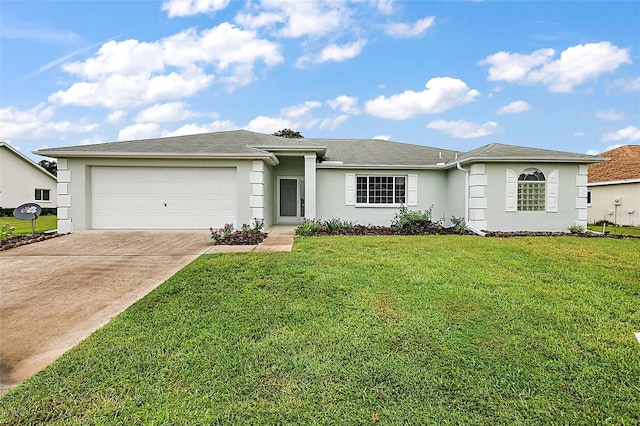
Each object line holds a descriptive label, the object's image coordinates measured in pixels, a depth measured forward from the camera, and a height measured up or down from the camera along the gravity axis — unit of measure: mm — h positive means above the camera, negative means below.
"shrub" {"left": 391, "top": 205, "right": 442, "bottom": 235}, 12148 -682
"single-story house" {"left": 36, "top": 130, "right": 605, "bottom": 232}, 12078 +761
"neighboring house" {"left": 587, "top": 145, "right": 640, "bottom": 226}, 18125 +887
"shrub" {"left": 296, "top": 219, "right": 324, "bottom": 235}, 11482 -757
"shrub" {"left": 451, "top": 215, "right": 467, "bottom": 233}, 12913 -680
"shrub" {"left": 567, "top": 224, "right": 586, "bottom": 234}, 12516 -810
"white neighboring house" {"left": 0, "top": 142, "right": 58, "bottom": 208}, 22078 +1551
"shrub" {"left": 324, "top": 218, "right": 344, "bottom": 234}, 12191 -741
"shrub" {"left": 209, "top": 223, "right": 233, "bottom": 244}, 9899 -845
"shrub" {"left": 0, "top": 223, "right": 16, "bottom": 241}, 10797 -977
